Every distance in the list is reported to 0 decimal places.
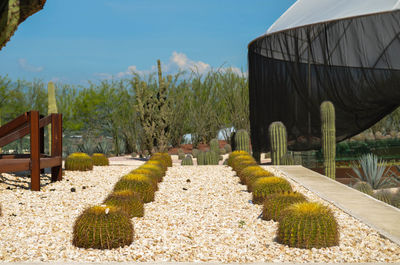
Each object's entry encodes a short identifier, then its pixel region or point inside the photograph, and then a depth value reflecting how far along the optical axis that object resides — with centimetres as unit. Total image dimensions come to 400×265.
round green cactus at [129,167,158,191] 718
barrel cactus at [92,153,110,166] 1148
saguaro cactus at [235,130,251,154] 1237
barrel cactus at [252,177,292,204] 607
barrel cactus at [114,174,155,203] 626
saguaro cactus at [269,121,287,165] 1086
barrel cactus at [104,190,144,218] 520
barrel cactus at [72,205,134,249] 416
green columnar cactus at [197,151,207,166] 1223
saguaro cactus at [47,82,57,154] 1391
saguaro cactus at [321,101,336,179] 1022
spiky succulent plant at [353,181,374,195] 806
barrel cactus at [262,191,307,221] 513
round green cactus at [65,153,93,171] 991
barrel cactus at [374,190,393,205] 748
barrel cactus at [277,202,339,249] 416
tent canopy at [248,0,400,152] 1084
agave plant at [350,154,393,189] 940
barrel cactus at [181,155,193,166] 1217
